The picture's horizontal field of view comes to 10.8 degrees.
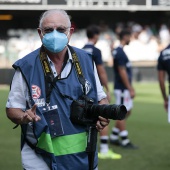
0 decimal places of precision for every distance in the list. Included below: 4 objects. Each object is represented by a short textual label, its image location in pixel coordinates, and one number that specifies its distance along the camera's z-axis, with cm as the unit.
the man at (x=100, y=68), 1309
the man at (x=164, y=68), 1188
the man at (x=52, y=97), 605
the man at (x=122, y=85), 1426
